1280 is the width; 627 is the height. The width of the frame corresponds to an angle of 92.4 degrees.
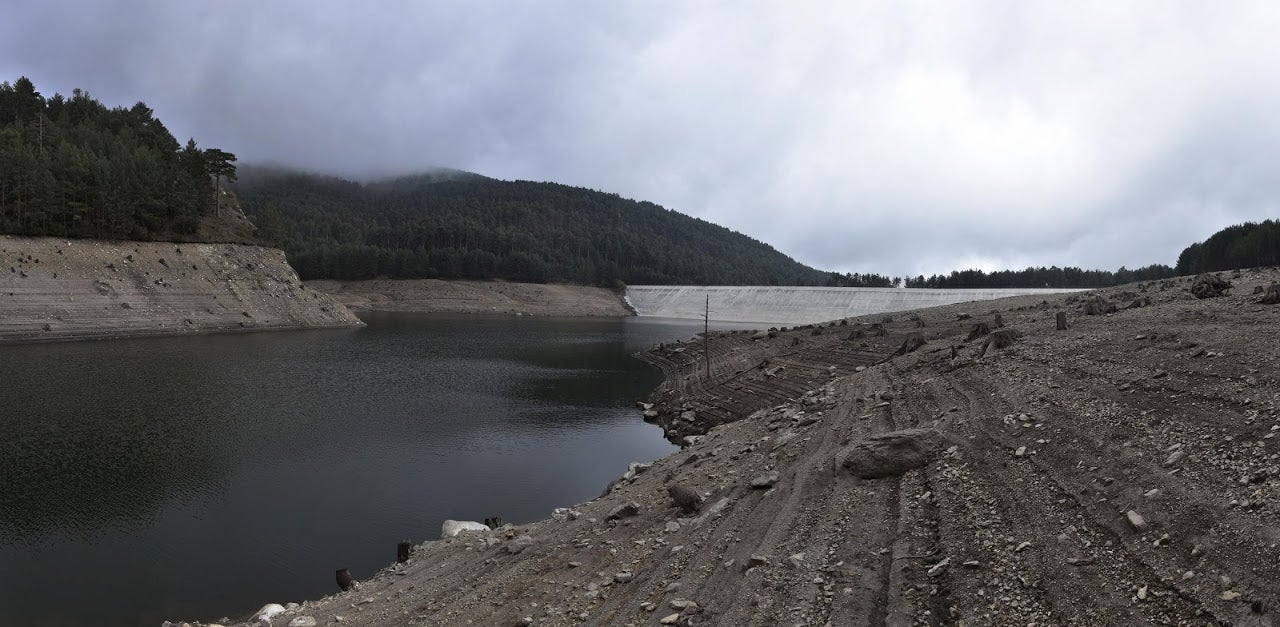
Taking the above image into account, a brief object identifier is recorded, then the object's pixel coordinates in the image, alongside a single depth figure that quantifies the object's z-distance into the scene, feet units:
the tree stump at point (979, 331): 69.95
